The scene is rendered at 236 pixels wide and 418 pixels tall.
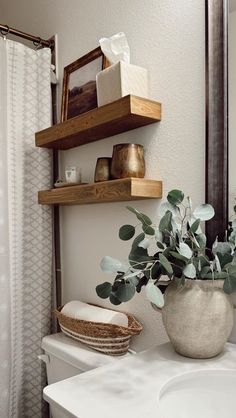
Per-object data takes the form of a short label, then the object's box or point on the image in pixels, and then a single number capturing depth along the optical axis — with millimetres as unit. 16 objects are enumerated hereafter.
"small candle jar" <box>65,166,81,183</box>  1468
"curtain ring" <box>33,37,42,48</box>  1681
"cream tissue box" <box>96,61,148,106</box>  1164
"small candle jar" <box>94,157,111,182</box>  1281
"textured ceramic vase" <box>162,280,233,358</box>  852
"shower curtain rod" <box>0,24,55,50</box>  1569
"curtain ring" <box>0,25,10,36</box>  1565
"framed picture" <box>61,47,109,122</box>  1411
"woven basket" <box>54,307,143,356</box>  1181
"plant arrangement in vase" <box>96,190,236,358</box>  849
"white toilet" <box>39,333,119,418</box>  1200
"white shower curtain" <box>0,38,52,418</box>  1523
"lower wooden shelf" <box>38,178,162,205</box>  1127
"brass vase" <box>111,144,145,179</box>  1185
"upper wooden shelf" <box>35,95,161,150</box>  1132
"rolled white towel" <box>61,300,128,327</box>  1248
